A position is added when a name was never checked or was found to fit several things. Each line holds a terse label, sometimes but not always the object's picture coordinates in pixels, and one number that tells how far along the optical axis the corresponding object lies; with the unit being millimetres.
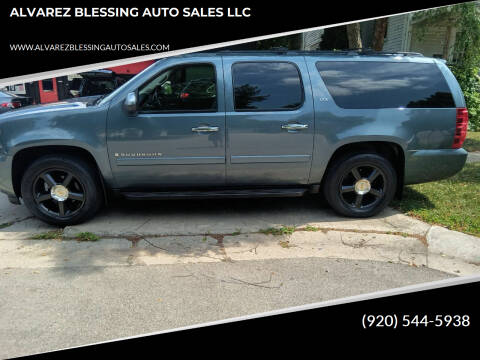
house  12656
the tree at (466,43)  9406
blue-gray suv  4148
